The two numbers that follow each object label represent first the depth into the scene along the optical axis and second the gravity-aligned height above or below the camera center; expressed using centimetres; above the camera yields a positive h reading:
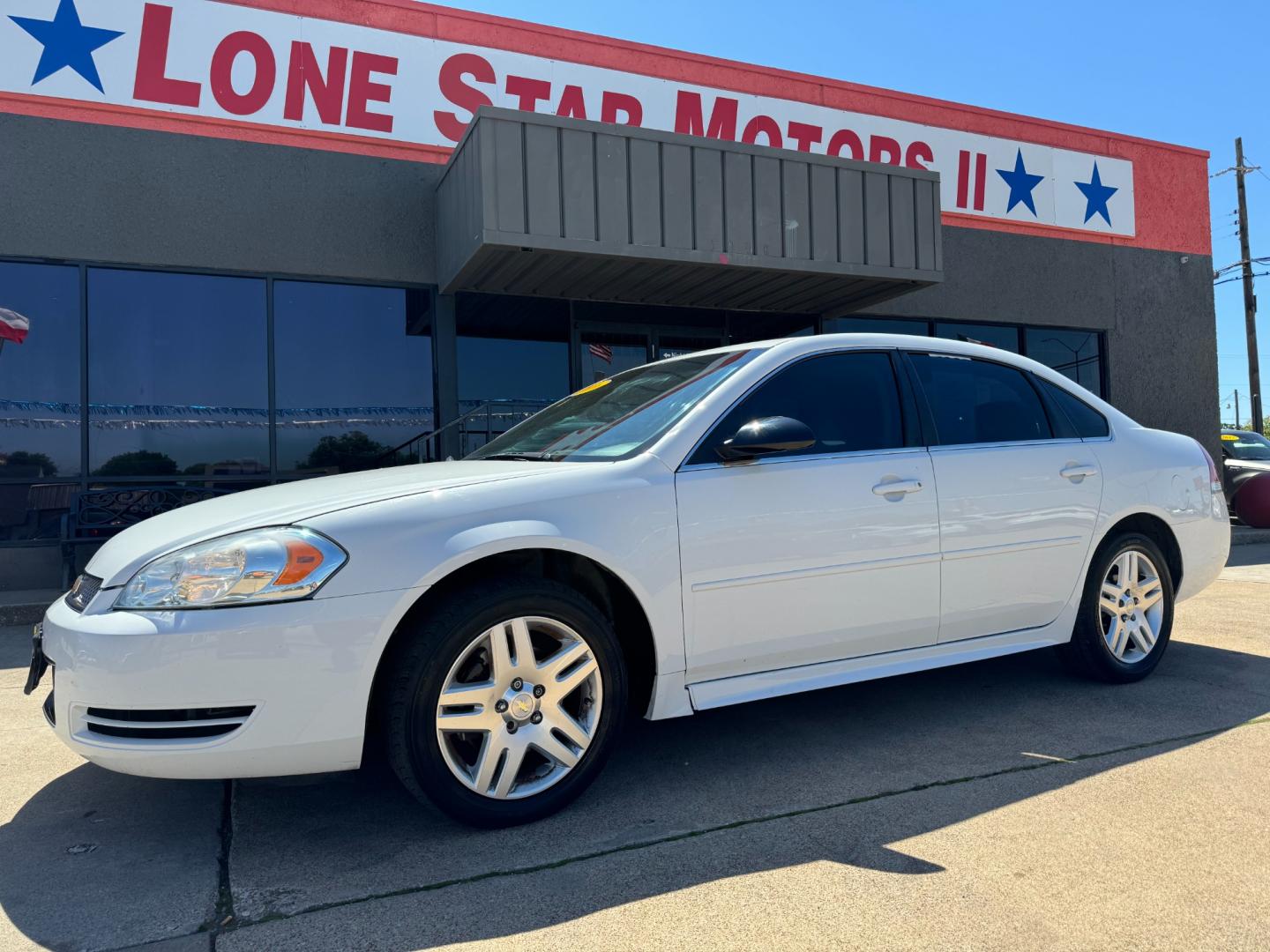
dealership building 754 +233
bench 727 +5
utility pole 2250 +496
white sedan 247 -25
